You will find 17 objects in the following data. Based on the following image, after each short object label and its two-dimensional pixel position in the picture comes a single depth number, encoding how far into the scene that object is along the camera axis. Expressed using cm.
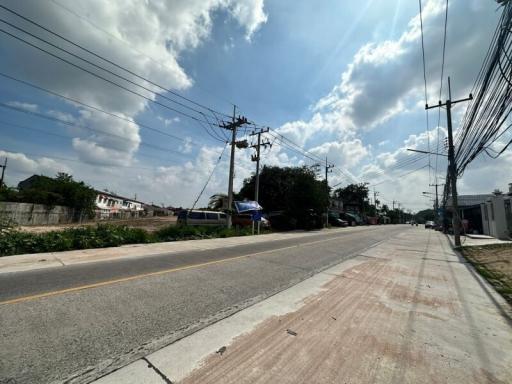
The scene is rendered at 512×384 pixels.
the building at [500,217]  2088
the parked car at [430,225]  5556
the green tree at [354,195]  8519
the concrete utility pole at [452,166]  1691
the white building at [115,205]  5073
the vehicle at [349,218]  5810
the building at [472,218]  3165
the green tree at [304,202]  3409
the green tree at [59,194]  3300
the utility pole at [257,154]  2681
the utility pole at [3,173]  4219
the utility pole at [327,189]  4028
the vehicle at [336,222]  4775
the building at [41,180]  3931
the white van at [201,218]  2217
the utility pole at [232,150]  2243
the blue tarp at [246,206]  2619
